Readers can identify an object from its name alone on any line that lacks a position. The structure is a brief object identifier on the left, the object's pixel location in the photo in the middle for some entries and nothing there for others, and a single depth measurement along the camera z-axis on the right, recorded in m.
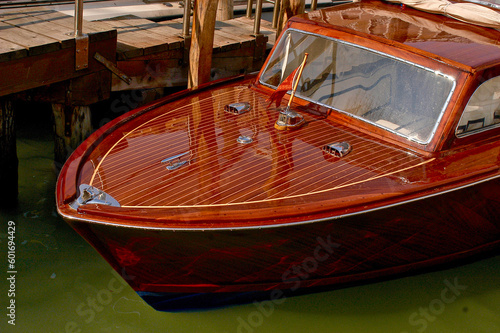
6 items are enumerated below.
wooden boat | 3.46
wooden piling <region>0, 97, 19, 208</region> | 4.78
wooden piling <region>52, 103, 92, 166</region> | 5.20
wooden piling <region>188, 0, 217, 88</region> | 5.29
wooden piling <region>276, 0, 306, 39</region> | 6.26
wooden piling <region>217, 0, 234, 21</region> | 7.82
